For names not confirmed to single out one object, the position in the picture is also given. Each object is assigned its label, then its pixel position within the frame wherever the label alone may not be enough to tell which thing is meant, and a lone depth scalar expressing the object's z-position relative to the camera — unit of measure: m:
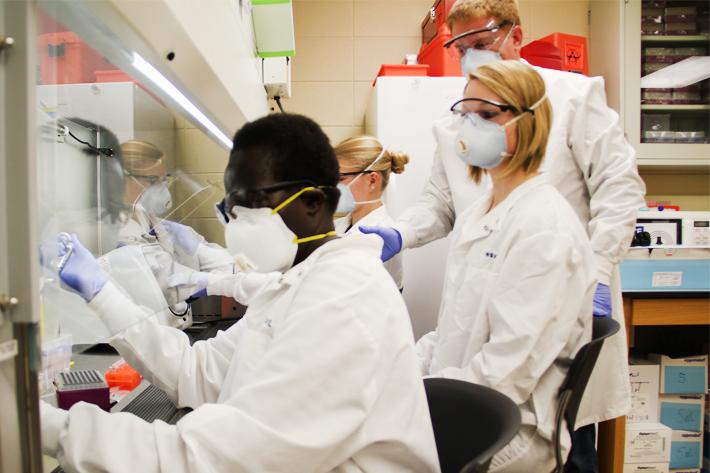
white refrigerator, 2.50
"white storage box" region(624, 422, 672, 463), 2.20
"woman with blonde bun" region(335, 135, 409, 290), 2.03
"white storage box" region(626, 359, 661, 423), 2.25
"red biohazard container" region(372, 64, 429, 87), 2.57
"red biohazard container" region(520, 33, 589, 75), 2.85
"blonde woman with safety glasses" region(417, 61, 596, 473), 1.09
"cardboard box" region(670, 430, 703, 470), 2.27
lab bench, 2.13
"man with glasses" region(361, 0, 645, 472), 1.45
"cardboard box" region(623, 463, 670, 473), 2.19
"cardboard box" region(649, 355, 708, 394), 2.26
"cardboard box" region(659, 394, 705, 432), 2.27
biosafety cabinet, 0.51
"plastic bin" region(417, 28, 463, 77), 2.58
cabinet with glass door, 2.96
